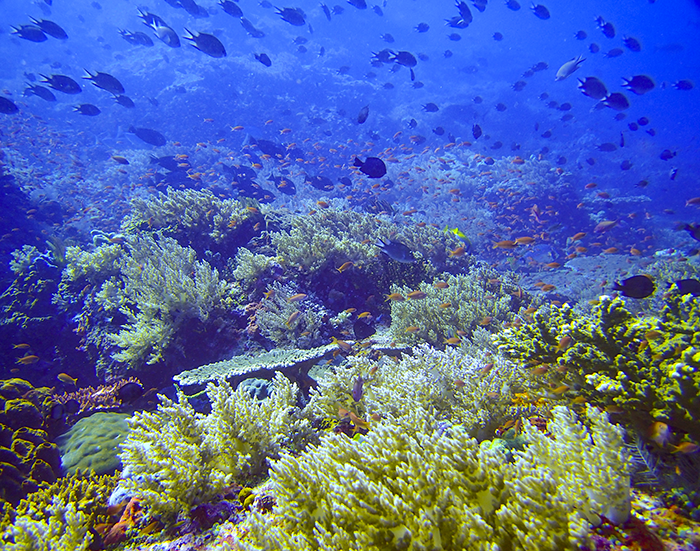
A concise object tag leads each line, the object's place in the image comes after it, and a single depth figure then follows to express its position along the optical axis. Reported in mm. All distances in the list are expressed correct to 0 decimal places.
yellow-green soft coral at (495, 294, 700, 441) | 1908
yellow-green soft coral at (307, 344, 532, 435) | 2691
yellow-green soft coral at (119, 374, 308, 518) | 2186
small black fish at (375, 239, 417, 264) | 4895
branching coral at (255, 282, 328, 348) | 5098
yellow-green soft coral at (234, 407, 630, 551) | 1400
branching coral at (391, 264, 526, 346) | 5254
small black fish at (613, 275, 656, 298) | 3488
